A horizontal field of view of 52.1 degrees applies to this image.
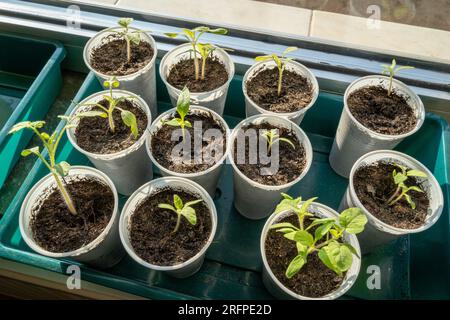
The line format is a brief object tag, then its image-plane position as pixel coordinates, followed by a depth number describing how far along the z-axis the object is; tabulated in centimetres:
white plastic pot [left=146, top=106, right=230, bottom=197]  38
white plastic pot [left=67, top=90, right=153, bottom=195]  39
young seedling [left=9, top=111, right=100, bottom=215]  34
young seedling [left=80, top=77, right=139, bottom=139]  37
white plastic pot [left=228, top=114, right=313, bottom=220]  38
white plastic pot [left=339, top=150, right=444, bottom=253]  37
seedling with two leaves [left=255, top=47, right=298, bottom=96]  42
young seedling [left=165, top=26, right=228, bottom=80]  41
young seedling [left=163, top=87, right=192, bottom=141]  38
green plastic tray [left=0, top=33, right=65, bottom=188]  45
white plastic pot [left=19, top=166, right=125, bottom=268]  35
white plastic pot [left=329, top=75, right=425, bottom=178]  41
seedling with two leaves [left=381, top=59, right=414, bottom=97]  41
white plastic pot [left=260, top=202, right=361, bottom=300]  34
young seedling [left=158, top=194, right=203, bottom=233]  34
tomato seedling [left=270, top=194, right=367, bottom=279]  32
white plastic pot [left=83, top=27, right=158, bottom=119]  43
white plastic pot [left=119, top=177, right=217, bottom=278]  36
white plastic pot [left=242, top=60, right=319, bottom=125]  42
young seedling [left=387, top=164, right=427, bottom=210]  36
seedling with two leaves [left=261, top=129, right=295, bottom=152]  39
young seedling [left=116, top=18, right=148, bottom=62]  42
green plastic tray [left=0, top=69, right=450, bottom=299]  37
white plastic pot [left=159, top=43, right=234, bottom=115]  43
